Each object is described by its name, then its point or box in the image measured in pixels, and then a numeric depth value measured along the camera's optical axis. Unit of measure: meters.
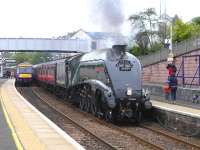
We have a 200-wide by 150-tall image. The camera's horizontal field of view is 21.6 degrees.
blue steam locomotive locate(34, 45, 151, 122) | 19.69
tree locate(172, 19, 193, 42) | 70.56
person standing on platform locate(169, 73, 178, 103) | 23.46
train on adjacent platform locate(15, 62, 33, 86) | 61.72
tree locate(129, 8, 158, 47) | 70.25
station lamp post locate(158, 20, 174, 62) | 30.38
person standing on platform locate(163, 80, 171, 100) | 24.68
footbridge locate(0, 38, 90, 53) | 74.96
